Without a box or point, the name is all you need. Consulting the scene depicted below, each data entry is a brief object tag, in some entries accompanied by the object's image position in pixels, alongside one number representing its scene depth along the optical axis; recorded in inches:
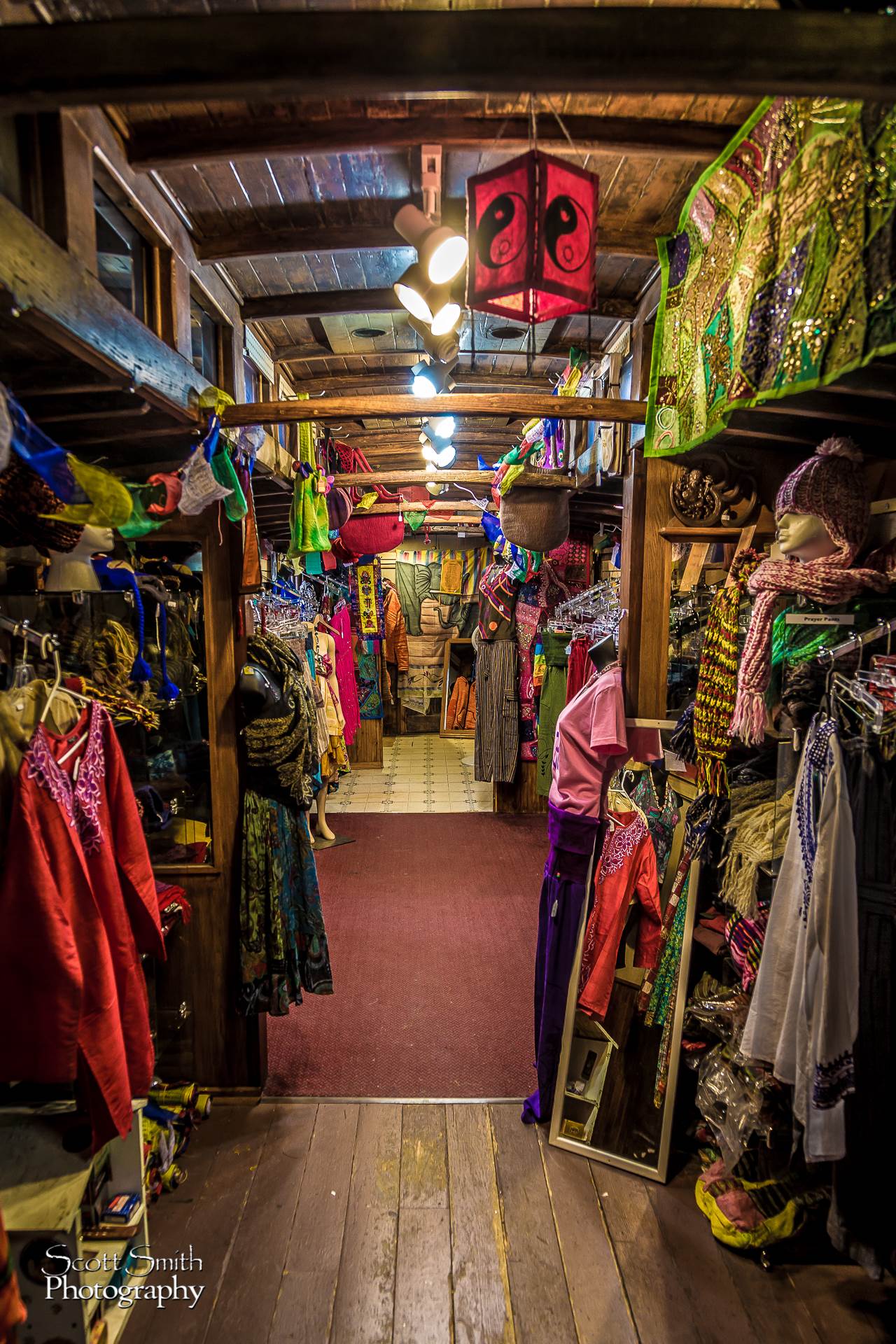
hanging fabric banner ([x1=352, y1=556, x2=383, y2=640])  281.0
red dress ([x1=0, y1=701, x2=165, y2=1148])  57.7
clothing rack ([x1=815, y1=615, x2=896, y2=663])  64.5
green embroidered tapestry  49.2
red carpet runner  108.9
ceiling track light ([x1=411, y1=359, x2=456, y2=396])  107.8
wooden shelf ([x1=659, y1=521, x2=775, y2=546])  91.4
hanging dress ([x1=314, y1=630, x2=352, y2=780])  213.5
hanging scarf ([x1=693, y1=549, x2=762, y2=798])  82.0
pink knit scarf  67.3
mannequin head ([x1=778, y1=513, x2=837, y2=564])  70.3
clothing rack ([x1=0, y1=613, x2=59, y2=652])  65.2
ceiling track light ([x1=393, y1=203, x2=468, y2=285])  76.8
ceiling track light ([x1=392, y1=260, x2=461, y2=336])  82.7
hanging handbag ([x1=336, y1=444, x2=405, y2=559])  198.8
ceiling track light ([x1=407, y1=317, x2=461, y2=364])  94.3
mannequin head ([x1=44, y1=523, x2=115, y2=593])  81.4
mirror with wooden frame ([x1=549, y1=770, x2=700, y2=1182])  87.6
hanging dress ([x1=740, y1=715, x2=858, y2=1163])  60.9
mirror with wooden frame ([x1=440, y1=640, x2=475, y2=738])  340.5
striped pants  231.5
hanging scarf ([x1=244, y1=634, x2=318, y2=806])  98.0
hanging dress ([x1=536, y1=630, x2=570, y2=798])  206.8
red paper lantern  61.2
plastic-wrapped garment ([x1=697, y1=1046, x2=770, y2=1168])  76.3
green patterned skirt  98.7
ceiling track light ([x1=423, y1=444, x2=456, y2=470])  162.6
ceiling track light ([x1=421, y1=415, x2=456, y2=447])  149.8
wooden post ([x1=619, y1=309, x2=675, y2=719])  94.0
